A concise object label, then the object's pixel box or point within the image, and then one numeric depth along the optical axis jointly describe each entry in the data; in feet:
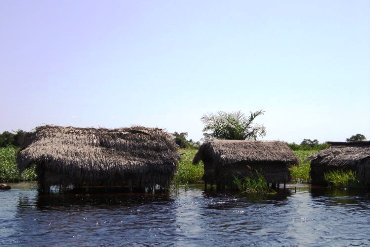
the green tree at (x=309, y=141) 280.63
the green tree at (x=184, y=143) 227.20
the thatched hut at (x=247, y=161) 105.70
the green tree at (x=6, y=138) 216.86
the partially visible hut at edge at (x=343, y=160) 107.65
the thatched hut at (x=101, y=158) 89.61
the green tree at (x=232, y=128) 224.53
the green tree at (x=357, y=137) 276.27
